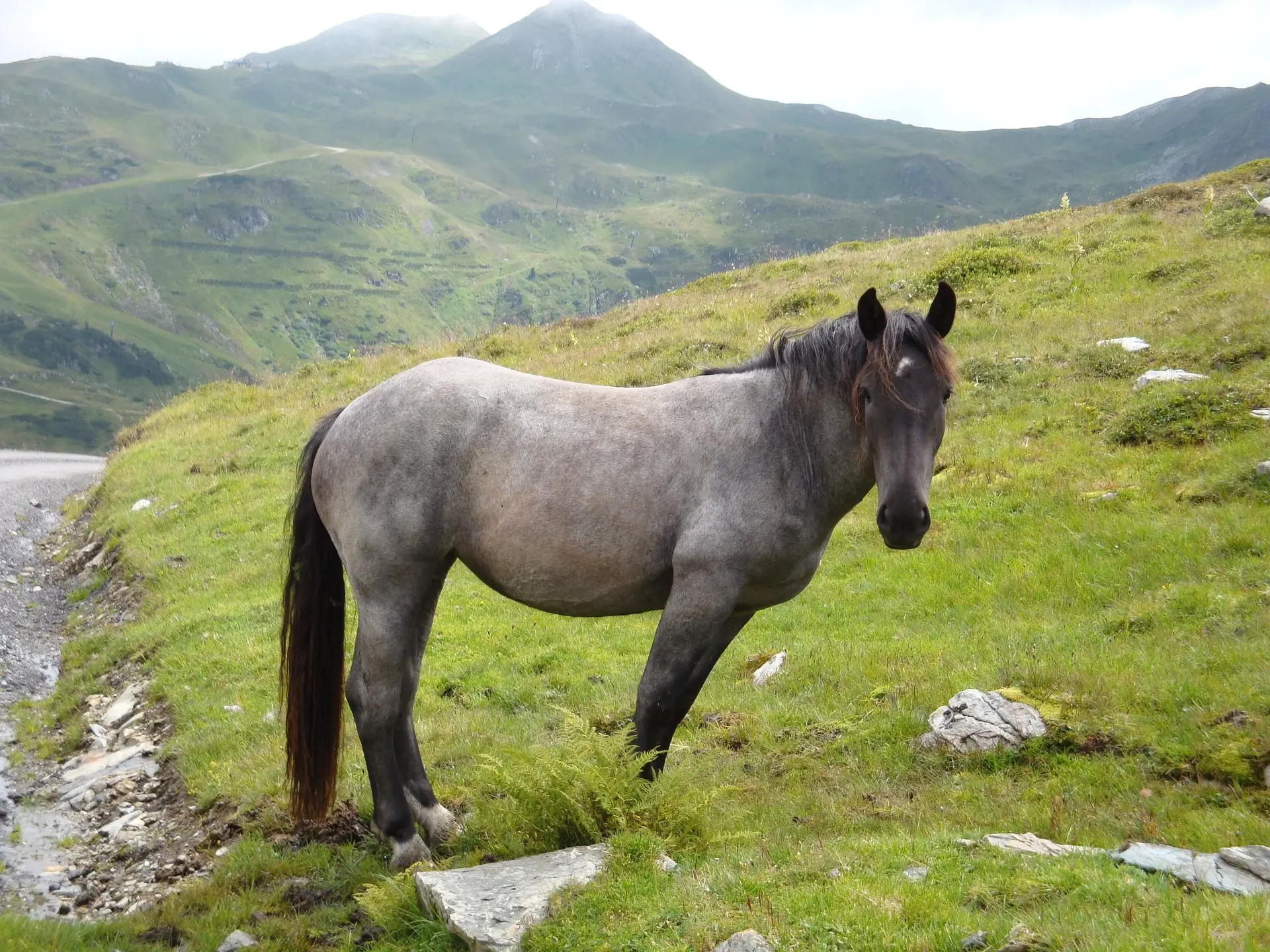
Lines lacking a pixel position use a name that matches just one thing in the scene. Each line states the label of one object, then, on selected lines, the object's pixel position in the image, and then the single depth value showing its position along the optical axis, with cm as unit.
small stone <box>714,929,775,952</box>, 391
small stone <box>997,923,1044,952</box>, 362
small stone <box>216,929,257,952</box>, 573
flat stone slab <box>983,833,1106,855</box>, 488
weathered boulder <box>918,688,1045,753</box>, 693
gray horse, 565
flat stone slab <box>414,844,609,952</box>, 462
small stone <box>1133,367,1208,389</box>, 1360
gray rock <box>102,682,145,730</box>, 1072
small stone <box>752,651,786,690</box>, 919
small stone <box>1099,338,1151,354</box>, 1530
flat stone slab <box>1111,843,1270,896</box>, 408
